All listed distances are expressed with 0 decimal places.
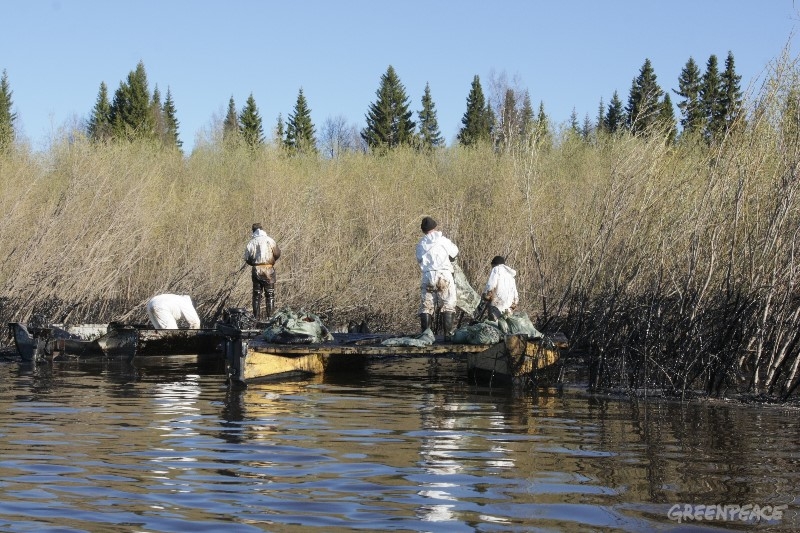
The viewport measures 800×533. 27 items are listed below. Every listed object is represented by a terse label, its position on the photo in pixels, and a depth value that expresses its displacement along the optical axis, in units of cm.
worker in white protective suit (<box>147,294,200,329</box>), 1630
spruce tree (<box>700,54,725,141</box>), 5449
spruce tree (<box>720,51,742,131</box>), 5202
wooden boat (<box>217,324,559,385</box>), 1339
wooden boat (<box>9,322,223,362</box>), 1590
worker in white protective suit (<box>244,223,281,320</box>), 1841
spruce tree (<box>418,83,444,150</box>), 7603
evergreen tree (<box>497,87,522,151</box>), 6414
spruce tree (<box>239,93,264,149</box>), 6931
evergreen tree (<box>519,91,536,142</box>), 6956
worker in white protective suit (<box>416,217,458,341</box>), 1485
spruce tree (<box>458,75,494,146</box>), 7131
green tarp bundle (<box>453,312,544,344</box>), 1409
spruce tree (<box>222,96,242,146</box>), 8762
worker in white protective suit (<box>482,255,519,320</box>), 1566
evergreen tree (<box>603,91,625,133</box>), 6838
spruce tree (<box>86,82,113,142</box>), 5881
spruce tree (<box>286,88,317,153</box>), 7100
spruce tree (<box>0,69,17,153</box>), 5558
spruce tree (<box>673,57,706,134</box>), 5695
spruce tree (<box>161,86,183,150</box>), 7544
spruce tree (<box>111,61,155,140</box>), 5712
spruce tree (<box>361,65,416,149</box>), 6769
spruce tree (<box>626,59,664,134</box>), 5922
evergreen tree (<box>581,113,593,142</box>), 10235
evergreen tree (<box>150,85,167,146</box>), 7121
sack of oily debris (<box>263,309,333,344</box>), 1412
